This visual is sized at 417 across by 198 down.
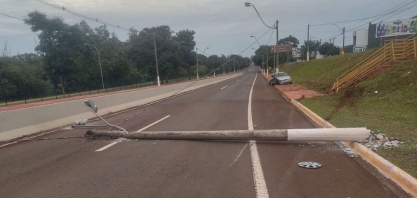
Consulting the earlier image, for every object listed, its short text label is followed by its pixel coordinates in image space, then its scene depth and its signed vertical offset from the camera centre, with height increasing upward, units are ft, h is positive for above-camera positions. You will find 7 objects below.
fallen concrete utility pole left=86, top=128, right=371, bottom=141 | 22.70 -5.86
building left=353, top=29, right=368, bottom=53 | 210.79 +11.28
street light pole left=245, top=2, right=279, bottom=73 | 90.20 +15.91
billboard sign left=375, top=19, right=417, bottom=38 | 164.03 +13.69
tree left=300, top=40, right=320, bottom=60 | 338.42 +12.29
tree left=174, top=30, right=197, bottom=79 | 269.23 +16.38
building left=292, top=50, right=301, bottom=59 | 364.62 +5.12
